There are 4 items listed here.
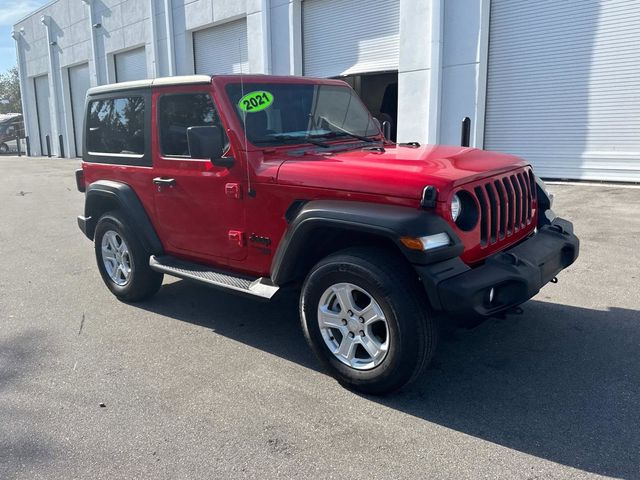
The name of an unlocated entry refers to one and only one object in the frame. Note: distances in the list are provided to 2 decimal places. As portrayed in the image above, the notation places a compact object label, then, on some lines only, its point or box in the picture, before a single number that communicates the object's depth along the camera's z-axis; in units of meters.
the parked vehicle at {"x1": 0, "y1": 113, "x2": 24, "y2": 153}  35.88
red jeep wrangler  3.14
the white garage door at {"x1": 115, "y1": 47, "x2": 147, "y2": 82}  21.76
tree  61.00
